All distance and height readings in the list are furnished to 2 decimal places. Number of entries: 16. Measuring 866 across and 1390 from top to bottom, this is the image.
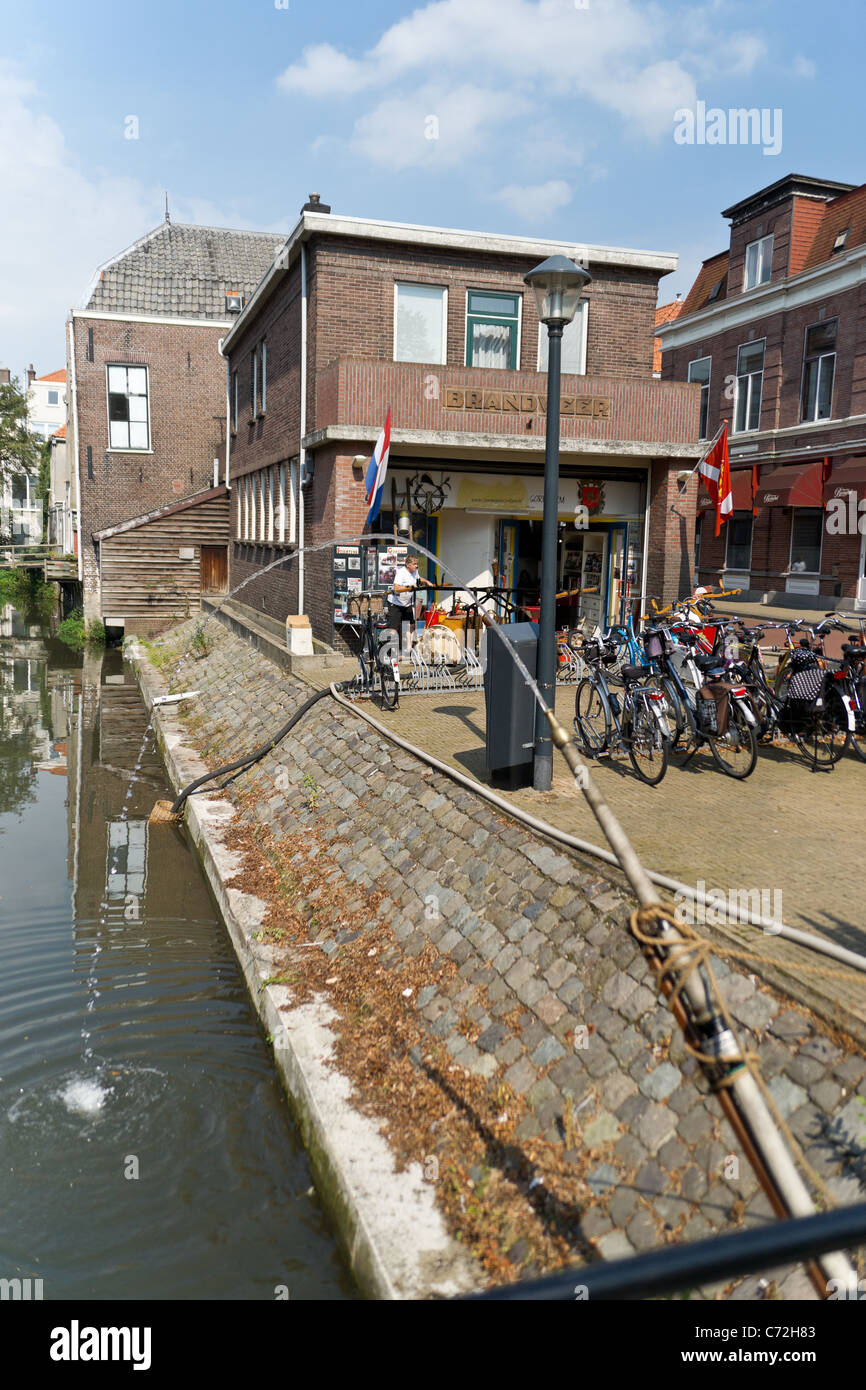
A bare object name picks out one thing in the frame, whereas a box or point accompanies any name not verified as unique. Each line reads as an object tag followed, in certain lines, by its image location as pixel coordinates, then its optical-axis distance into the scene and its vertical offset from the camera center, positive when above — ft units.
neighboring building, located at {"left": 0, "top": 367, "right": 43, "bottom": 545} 244.18 +10.82
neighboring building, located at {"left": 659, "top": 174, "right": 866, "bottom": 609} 82.58 +16.05
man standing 42.65 -1.94
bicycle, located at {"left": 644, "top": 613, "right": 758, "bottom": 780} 29.25 -4.25
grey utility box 27.27 -4.25
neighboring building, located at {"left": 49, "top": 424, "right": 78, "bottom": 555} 135.64 +7.67
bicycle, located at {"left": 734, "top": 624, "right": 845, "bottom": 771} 31.12 -4.75
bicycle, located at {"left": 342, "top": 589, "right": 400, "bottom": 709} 38.93 -4.15
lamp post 26.35 +2.93
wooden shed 97.96 -0.89
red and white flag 55.11 +4.80
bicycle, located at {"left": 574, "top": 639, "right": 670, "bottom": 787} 28.99 -4.76
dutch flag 44.93 +3.75
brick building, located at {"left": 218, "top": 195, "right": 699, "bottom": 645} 52.47 +7.95
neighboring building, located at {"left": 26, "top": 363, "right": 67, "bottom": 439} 284.41 +41.13
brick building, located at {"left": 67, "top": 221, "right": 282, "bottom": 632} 104.32 +17.91
